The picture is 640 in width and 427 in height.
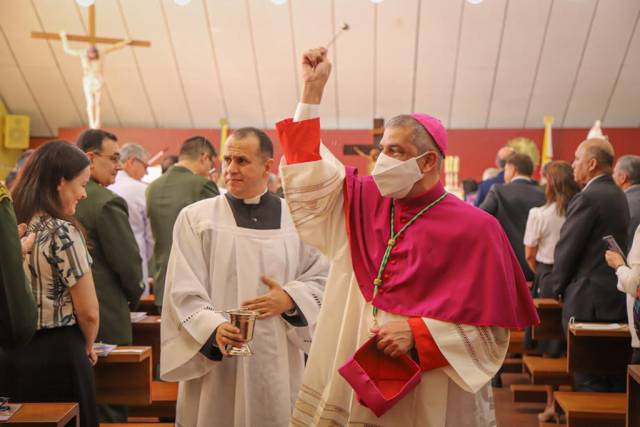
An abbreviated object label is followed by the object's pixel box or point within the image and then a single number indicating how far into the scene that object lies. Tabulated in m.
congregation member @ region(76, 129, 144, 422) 3.77
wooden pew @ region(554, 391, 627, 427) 4.02
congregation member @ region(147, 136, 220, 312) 5.01
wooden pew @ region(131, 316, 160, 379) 4.49
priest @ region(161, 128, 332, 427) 2.90
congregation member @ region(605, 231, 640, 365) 3.61
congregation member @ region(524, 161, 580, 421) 5.73
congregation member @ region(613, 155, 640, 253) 4.97
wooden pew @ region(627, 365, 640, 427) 3.45
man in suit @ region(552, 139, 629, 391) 4.76
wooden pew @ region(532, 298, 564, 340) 5.40
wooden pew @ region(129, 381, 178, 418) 4.25
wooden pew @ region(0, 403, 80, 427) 2.48
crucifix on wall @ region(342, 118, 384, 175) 6.85
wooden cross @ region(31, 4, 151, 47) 12.29
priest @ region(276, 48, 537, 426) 2.38
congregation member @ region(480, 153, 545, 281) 6.48
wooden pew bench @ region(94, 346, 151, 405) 3.67
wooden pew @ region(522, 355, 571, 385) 5.21
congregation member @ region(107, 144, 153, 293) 5.68
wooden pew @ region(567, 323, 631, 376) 4.43
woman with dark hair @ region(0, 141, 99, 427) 2.83
